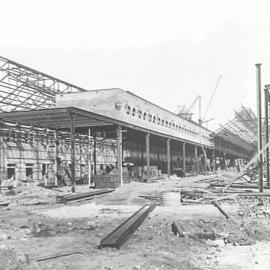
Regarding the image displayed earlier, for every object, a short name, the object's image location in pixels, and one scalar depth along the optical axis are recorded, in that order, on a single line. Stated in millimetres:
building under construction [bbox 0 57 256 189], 27734
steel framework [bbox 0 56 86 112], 37906
